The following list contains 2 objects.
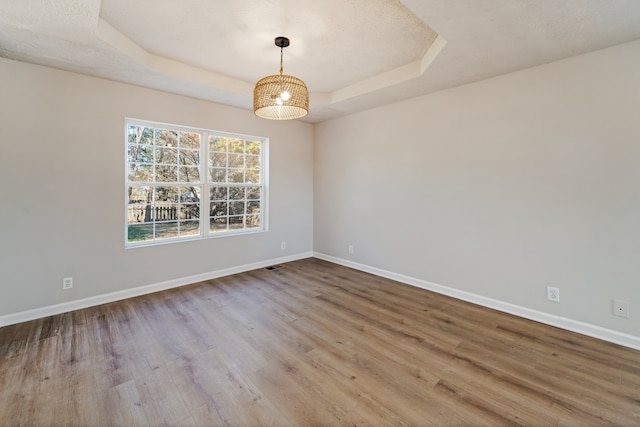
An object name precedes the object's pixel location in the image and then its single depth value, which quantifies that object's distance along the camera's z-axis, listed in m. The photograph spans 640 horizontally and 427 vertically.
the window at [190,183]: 3.43
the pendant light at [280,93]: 2.33
